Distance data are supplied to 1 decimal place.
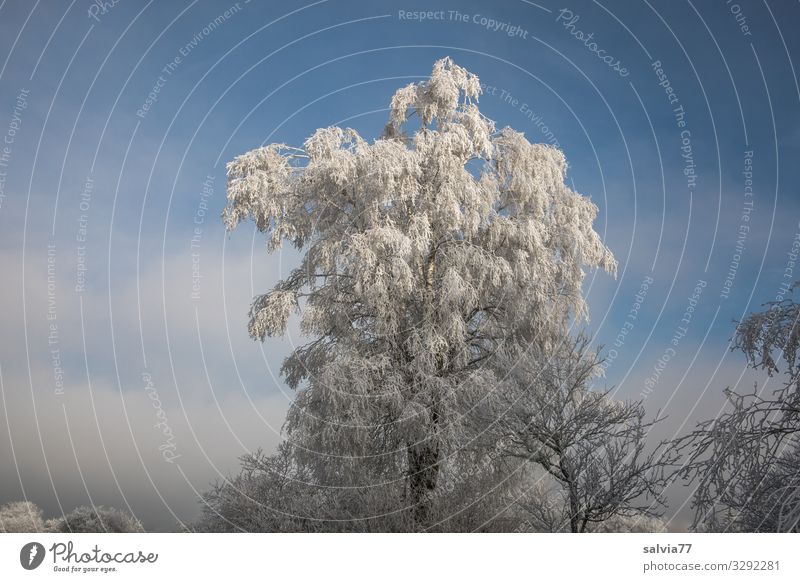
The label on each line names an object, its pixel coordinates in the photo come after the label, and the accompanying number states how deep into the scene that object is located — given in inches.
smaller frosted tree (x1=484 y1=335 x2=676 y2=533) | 562.9
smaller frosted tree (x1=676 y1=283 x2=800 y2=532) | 357.4
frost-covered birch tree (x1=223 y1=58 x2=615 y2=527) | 662.5
